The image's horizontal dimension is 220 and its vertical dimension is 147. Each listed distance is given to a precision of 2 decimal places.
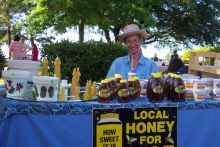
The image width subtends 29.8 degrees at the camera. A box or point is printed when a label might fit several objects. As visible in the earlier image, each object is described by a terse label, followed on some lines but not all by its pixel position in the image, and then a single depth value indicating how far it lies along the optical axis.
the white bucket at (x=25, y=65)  3.07
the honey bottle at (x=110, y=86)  2.91
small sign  2.87
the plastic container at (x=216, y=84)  3.29
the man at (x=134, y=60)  4.03
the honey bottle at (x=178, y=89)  3.05
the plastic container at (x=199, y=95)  3.18
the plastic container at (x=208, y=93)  3.28
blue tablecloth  2.70
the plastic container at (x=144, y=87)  3.19
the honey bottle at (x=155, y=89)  2.99
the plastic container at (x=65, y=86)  3.11
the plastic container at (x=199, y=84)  3.19
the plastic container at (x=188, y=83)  3.25
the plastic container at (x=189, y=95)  3.23
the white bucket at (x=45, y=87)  2.81
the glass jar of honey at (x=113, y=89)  2.93
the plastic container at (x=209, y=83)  3.32
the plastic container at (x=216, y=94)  3.30
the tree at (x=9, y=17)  27.30
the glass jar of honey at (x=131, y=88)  2.98
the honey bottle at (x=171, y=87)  3.05
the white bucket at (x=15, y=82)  2.88
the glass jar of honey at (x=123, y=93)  2.92
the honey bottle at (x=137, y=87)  3.01
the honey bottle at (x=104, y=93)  2.89
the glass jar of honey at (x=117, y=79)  2.96
